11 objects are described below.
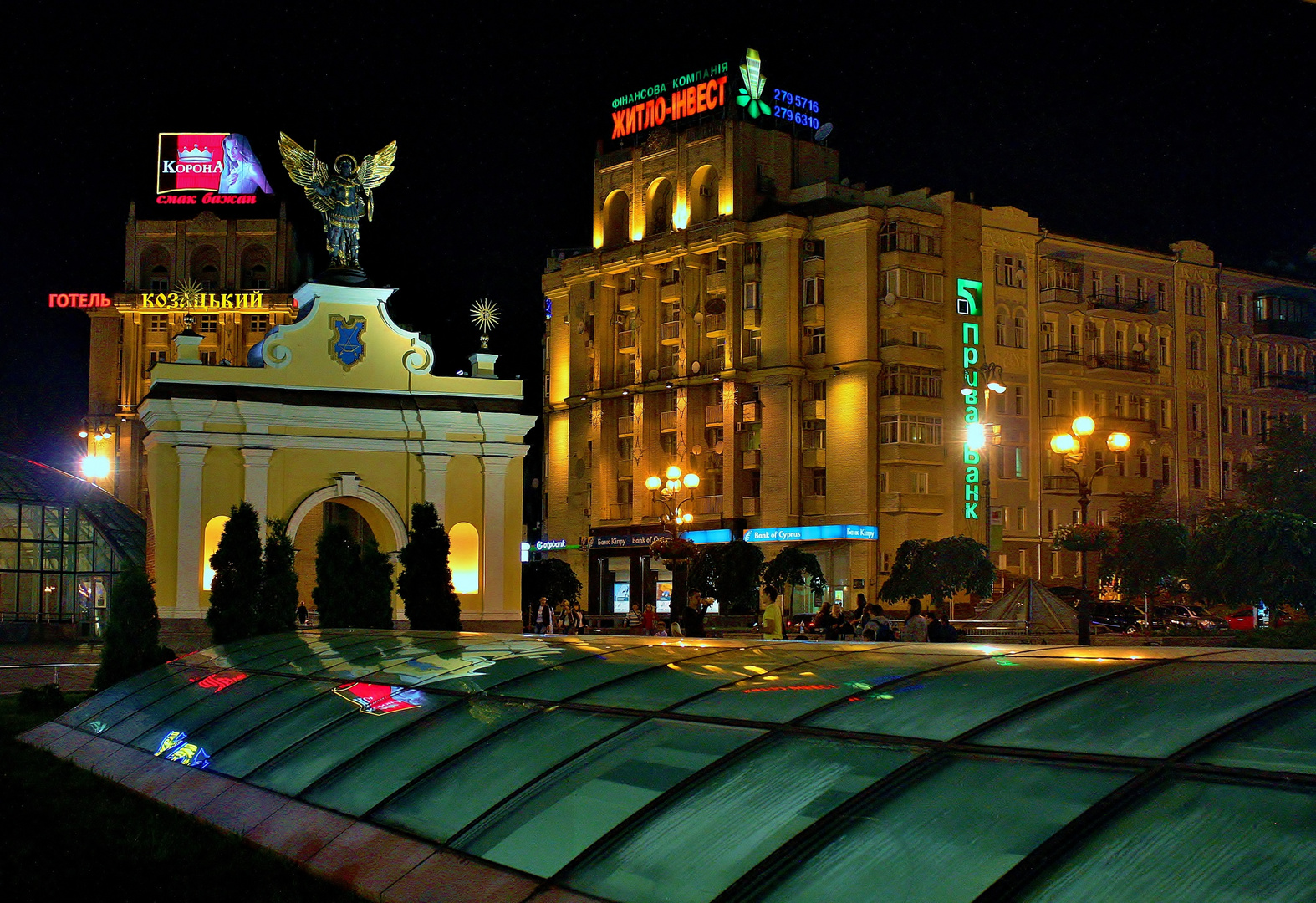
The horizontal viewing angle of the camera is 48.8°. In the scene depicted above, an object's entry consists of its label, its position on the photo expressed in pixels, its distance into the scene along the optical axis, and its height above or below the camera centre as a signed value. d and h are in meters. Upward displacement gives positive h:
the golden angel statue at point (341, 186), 39.94 +9.18
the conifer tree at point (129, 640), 21.38 -1.84
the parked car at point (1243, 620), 46.12 -3.60
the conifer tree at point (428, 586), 27.95 -1.37
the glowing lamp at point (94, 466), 63.18 +2.27
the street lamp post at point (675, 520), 37.34 -0.14
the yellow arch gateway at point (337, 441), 38.00 +2.01
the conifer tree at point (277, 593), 24.75 -1.34
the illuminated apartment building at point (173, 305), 89.38 +13.03
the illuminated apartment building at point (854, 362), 60.94 +6.95
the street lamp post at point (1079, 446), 28.27 +1.35
